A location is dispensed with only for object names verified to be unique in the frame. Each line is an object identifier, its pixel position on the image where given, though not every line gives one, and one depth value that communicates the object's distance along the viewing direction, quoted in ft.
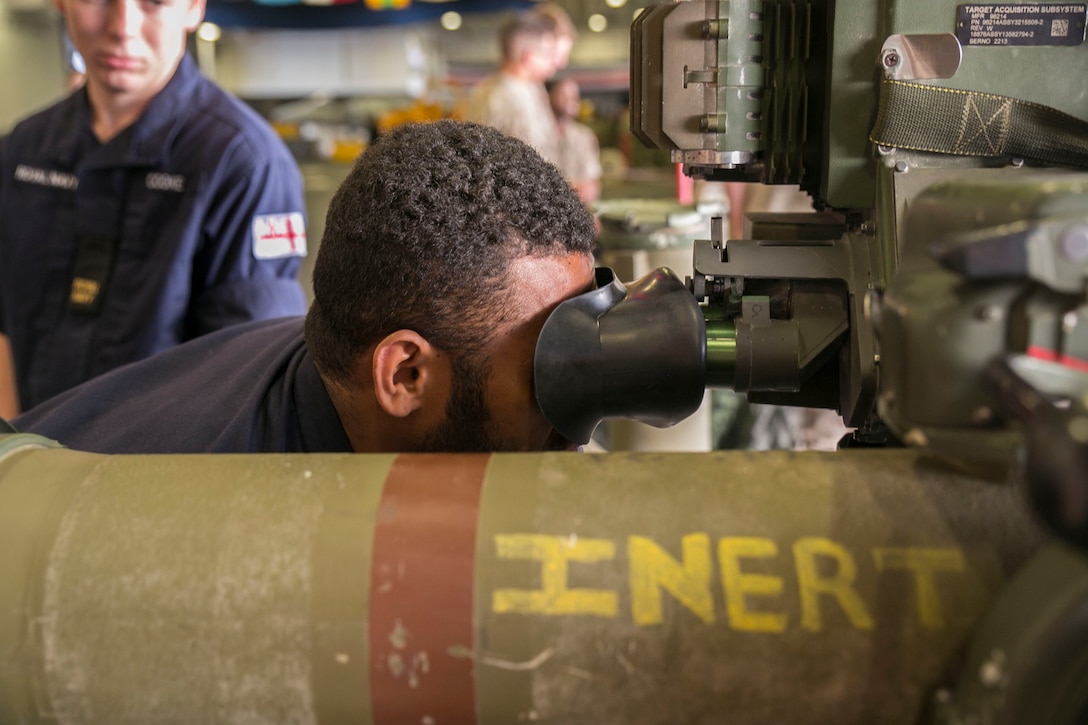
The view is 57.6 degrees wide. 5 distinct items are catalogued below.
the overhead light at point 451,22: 38.82
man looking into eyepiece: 3.17
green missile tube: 2.09
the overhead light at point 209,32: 26.91
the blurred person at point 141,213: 5.34
